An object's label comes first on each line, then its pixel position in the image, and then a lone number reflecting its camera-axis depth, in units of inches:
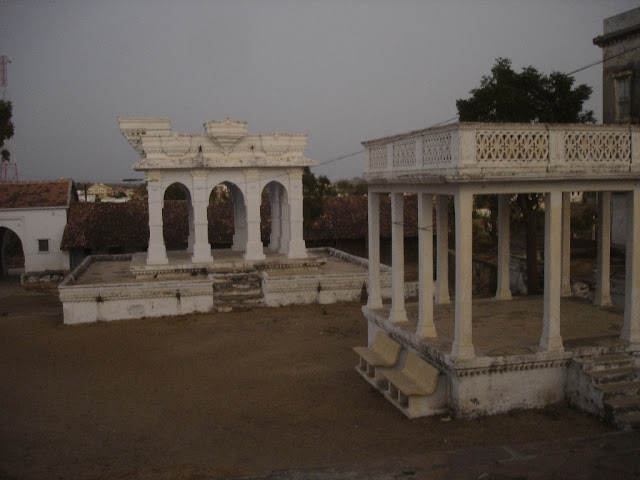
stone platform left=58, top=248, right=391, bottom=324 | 690.8
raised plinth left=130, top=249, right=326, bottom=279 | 807.1
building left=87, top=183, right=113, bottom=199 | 3778.8
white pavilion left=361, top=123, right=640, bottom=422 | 350.6
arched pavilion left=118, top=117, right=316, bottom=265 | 823.1
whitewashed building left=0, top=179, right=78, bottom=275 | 1063.6
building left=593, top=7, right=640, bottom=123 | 706.2
